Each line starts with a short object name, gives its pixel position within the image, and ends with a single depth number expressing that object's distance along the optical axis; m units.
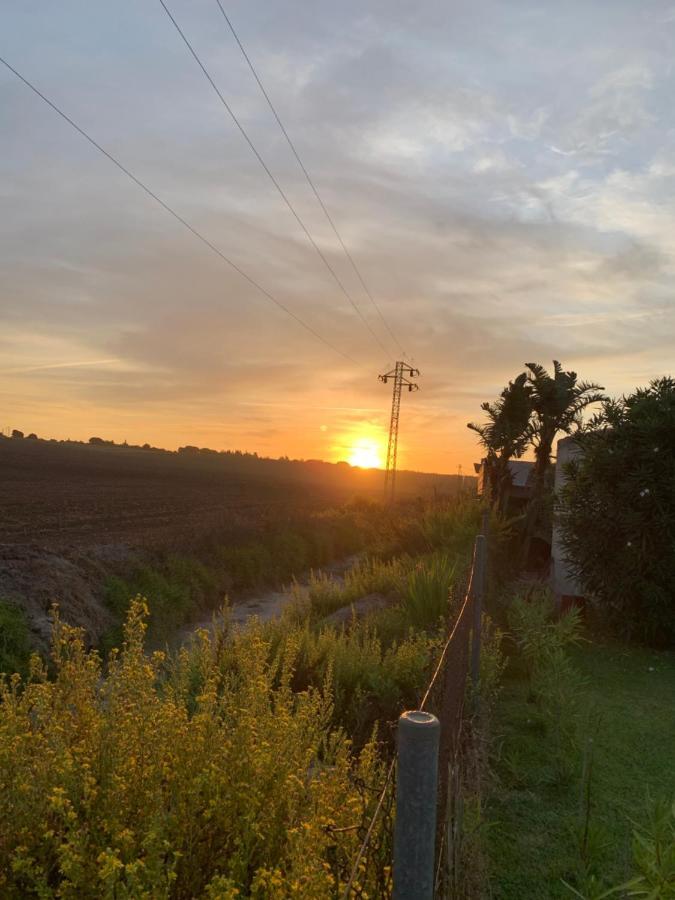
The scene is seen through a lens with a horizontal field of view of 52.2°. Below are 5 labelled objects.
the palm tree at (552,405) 21.78
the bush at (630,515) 9.76
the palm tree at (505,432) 22.27
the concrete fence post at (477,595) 6.11
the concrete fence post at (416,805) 1.80
